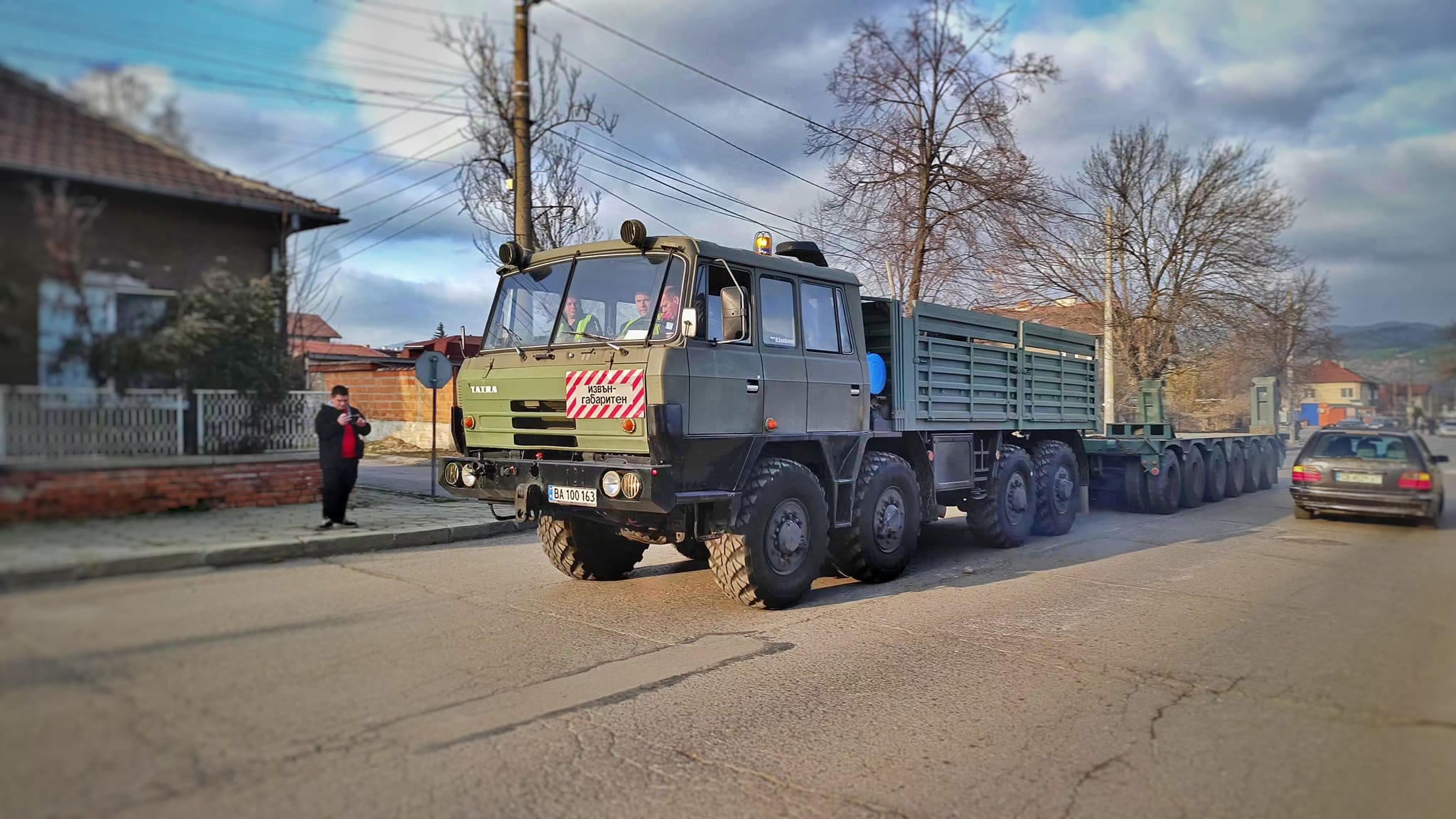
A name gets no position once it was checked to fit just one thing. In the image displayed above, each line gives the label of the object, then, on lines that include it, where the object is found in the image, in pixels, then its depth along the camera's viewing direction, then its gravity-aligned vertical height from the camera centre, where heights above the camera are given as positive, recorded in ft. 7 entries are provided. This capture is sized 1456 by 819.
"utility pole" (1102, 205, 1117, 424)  76.81 +6.21
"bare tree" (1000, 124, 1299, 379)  82.38 +15.50
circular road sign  41.34 +2.64
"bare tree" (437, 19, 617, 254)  35.60 +12.80
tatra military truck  20.35 +0.28
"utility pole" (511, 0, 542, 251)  35.96 +12.95
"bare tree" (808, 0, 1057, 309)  54.65 +15.51
